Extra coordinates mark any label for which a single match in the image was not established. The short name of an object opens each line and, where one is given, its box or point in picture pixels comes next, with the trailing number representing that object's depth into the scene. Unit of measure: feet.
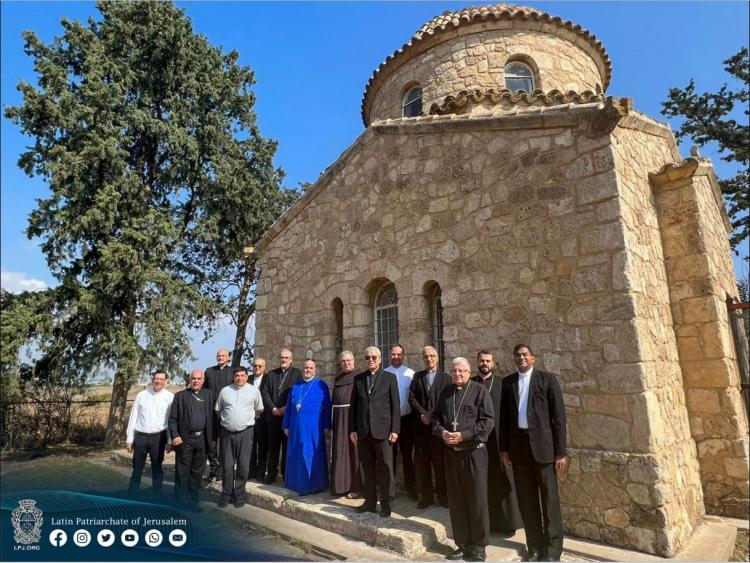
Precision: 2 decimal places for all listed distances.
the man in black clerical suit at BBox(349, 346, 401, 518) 16.21
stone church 14.92
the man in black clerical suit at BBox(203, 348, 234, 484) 21.85
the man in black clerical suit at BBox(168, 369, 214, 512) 18.95
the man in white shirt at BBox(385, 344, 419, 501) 18.04
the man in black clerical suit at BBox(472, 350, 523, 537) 15.11
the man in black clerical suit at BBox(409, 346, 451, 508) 17.02
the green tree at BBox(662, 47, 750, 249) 42.93
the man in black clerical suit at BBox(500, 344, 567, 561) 13.16
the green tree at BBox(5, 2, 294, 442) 42.73
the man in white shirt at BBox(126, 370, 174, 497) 19.94
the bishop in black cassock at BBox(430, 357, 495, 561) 13.29
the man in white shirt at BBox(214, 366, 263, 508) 18.79
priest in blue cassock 19.35
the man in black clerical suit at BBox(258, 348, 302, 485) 21.08
